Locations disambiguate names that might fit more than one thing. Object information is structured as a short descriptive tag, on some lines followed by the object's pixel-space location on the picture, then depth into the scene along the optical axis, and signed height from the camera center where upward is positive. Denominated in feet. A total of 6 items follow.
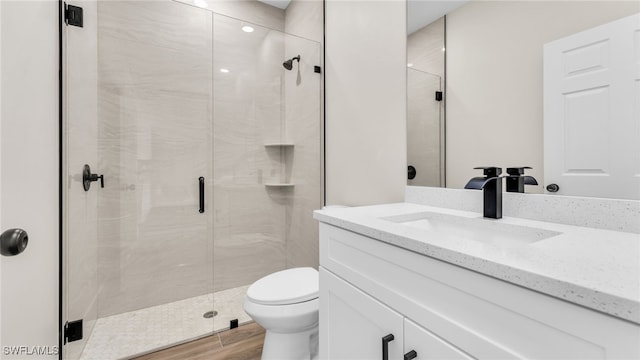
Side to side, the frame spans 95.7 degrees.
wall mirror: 3.03 +1.29
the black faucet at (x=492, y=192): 3.13 -0.13
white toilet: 4.24 -1.96
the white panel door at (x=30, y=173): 2.85 +0.09
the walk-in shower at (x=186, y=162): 5.84 +0.46
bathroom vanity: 1.35 -0.67
